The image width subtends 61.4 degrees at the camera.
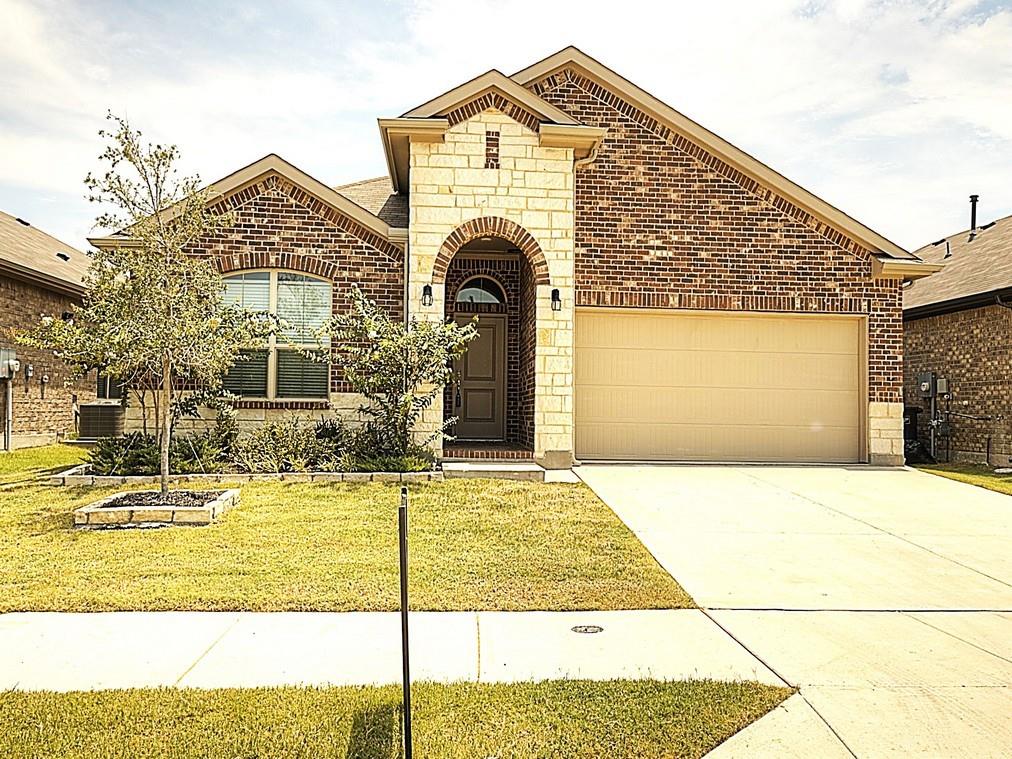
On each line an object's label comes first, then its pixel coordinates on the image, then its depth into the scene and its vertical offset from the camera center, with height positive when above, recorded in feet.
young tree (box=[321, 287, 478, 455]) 39.22 +1.57
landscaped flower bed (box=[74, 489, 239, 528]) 28.37 -4.00
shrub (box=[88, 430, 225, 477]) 37.68 -2.76
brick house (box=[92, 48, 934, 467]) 44.01 +6.84
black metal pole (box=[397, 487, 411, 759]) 11.76 -2.93
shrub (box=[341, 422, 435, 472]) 38.65 -2.83
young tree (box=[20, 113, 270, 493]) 30.01 +3.62
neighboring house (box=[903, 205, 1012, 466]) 52.03 +3.39
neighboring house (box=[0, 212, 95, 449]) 56.24 +3.00
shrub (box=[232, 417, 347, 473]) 39.34 -2.53
